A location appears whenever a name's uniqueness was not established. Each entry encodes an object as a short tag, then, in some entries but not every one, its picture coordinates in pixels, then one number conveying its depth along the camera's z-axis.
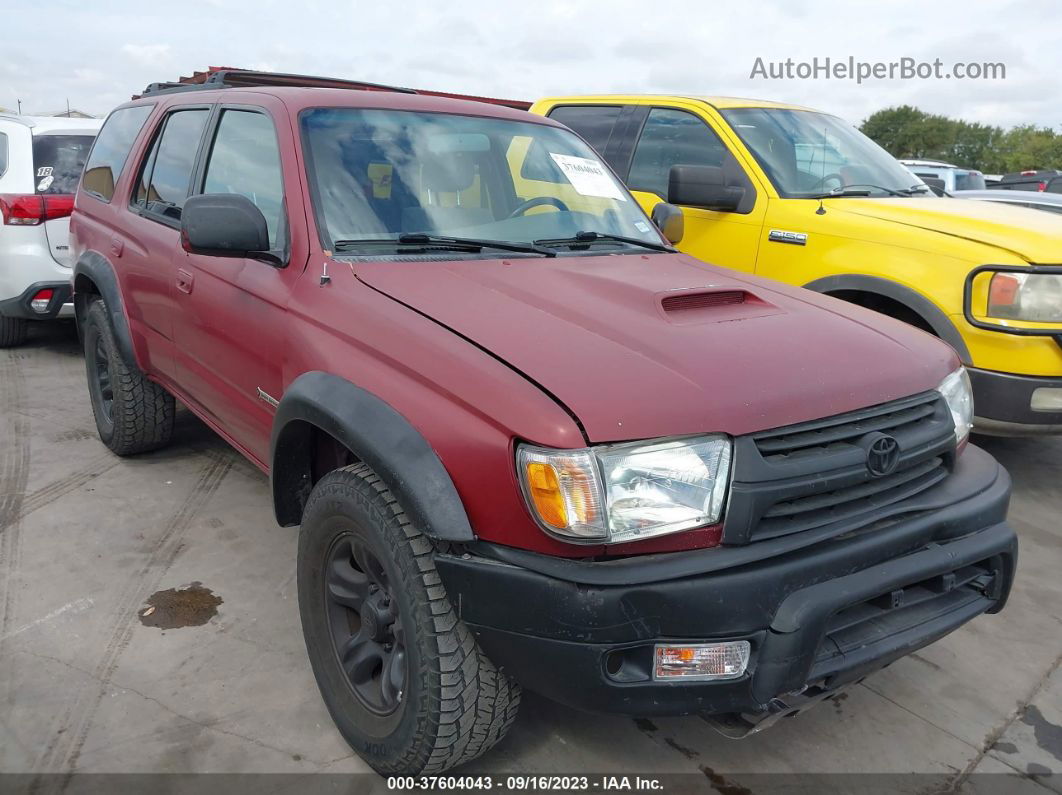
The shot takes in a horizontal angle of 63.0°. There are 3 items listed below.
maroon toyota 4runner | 1.86
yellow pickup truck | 3.79
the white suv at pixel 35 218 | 6.03
